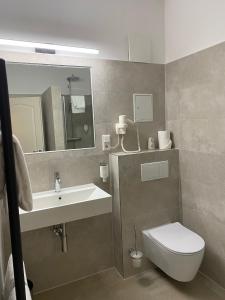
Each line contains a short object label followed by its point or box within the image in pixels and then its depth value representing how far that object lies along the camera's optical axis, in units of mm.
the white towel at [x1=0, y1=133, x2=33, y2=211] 891
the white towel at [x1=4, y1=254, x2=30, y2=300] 1022
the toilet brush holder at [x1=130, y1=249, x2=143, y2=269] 2007
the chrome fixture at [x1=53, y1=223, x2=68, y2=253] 1908
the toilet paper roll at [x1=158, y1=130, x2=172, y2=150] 2242
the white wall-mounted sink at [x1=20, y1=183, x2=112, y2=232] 1519
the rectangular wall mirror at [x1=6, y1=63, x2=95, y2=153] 1806
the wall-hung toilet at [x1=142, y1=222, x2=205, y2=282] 1707
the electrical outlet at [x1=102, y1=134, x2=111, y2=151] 2088
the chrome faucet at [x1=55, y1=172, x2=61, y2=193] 1892
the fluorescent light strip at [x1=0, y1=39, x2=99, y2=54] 1729
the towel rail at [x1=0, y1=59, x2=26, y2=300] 801
